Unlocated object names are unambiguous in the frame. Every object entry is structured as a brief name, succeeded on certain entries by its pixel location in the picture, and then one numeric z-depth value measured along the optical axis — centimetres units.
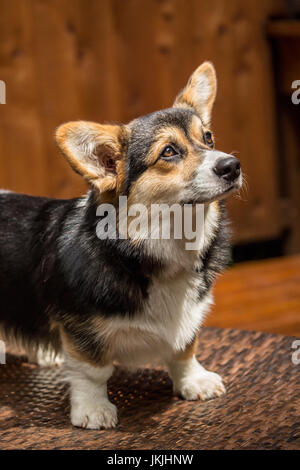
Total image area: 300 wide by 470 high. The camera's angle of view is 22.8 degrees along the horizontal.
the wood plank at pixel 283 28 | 377
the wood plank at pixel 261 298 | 302
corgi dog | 174
